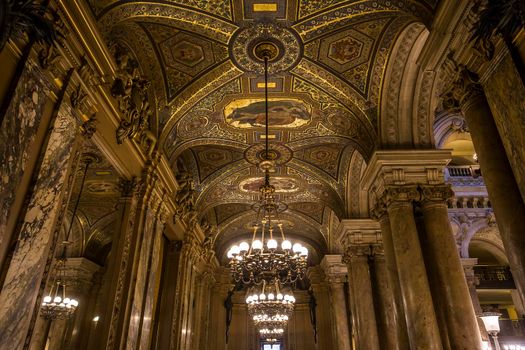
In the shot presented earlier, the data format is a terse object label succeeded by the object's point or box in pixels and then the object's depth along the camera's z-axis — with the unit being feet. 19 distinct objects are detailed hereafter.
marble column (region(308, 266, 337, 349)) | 49.03
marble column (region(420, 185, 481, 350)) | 17.24
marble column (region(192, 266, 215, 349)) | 38.62
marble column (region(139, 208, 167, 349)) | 21.61
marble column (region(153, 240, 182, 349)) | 28.17
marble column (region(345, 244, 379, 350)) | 27.40
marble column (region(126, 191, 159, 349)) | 19.88
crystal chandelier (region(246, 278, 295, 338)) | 31.12
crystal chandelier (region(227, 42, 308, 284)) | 21.91
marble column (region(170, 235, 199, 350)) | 29.43
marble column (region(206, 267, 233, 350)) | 49.34
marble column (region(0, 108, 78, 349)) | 10.75
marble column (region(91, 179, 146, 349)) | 18.45
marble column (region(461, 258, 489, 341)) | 34.83
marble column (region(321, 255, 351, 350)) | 39.93
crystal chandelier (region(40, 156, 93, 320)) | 30.68
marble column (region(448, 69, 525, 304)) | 10.58
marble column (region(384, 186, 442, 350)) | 17.56
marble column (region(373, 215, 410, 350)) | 19.74
